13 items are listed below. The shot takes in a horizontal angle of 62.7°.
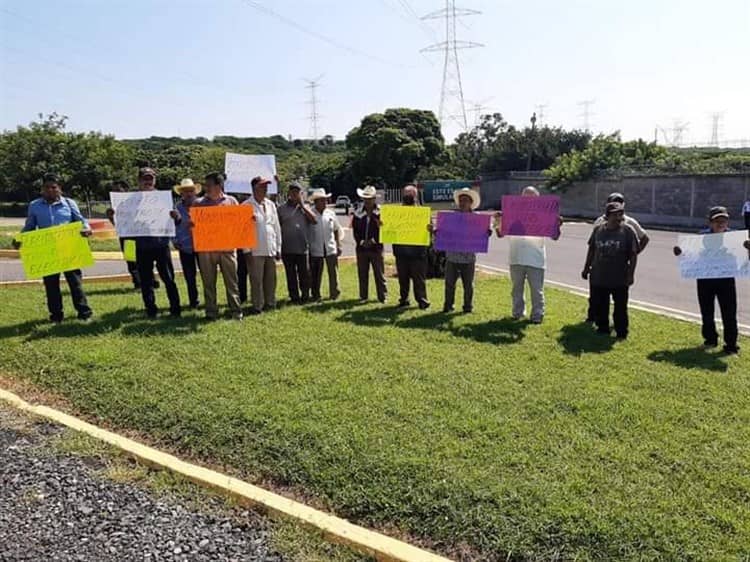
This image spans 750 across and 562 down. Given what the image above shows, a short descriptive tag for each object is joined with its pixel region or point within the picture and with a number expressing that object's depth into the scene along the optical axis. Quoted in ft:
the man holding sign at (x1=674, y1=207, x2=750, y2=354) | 22.15
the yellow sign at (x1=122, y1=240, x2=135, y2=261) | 33.63
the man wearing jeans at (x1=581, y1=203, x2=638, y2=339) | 23.38
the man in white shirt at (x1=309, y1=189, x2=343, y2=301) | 29.78
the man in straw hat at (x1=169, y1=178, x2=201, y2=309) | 28.57
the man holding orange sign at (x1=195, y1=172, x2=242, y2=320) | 25.44
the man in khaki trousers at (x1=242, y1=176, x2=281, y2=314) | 26.50
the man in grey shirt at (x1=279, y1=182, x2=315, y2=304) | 29.04
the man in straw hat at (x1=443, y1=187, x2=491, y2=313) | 27.22
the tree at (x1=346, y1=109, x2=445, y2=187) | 193.67
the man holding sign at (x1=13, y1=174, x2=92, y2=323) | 24.80
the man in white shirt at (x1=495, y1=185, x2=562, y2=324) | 25.76
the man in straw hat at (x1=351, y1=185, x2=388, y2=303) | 29.60
